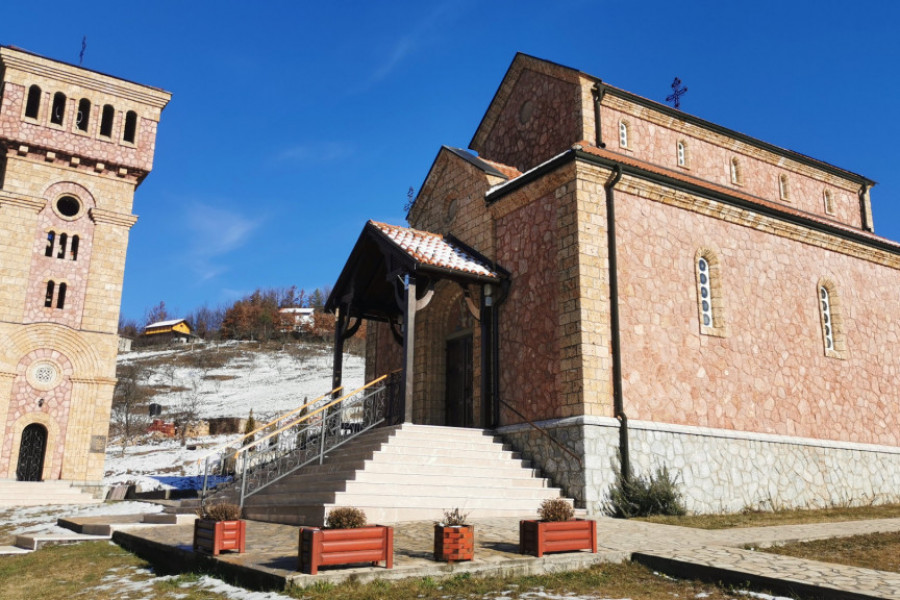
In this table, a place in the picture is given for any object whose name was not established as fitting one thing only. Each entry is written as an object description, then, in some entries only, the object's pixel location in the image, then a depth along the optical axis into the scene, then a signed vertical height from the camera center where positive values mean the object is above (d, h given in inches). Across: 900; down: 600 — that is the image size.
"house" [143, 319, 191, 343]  3548.2 +609.6
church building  514.3 +124.8
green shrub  473.1 -23.3
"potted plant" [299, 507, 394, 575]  257.3 -30.8
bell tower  886.4 +261.2
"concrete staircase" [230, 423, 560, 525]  420.2 -13.9
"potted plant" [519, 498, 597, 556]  298.0 -29.3
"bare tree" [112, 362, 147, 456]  1838.1 +148.9
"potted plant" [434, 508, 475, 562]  277.4 -31.3
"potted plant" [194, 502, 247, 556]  304.2 -31.1
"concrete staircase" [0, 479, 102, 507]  775.1 -43.7
